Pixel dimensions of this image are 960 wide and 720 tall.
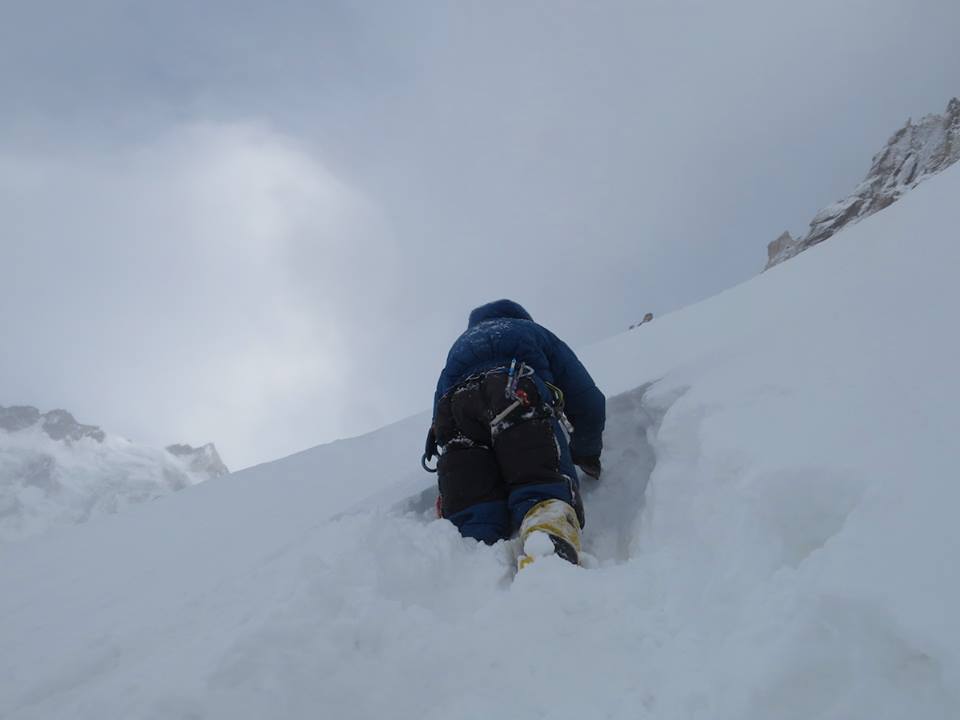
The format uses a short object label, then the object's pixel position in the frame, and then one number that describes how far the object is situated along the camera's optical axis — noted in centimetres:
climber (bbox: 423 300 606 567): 225
